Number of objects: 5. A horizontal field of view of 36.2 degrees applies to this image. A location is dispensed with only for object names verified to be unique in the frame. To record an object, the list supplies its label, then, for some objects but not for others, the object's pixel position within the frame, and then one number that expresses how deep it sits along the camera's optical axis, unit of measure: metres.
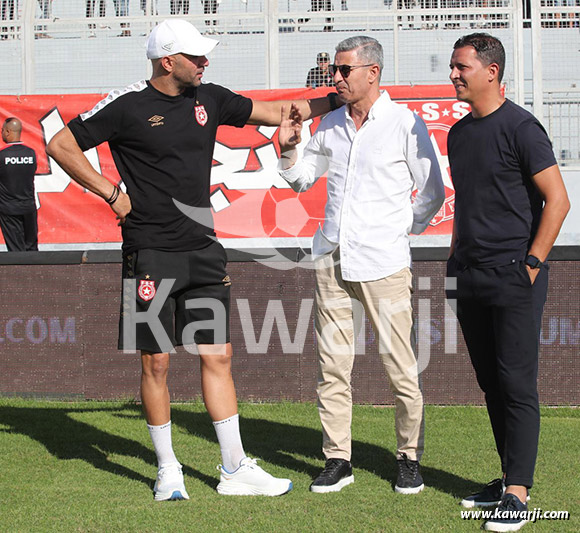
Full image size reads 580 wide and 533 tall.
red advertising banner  10.42
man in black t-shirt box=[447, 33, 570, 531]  3.77
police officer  10.77
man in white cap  4.27
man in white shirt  4.39
